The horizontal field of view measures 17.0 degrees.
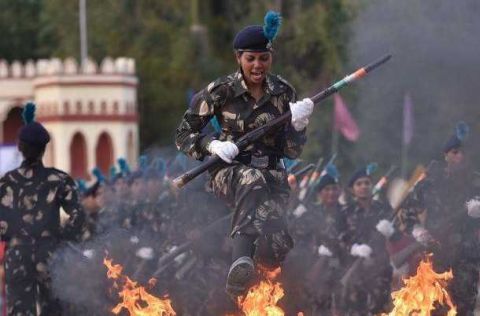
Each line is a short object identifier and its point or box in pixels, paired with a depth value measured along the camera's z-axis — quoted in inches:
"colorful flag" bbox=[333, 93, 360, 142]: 935.0
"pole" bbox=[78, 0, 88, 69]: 1783.5
